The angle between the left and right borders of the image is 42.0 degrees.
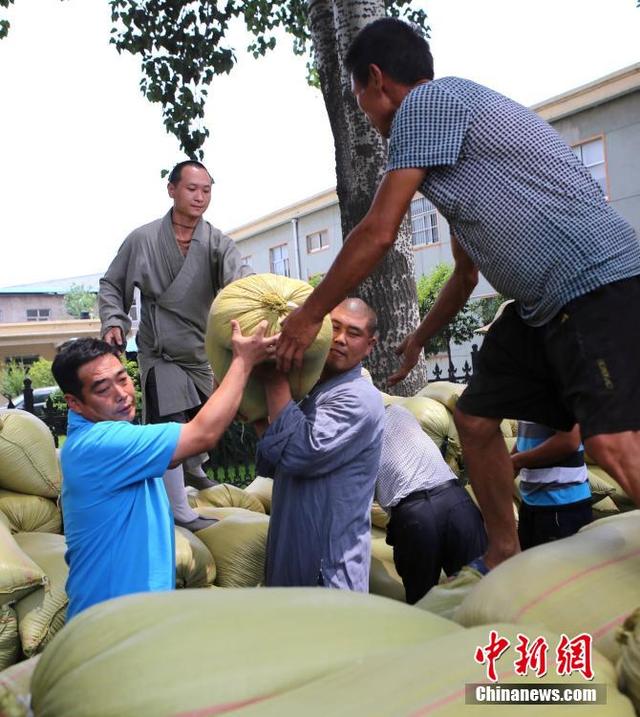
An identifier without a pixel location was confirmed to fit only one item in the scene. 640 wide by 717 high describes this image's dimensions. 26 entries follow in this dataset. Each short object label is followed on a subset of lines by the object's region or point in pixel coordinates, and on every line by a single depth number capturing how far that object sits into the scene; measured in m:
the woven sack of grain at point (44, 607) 3.03
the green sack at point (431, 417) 4.58
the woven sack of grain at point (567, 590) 1.44
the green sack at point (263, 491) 4.57
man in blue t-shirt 2.32
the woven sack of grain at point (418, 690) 1.04
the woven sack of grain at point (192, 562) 3.38
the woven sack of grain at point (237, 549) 3.61
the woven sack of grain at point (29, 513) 3.66
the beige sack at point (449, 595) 1.92
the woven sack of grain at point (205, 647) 1.06
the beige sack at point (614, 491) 5.15
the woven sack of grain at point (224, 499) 4.29
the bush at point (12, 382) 27.38
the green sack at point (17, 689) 1.23
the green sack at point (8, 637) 3.04
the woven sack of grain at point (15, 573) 3.00
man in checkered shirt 1.92
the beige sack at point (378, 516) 4.23
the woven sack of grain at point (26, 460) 3.69
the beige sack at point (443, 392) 4.85
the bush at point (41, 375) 27.39
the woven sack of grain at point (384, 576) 3.77
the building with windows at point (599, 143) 15.72
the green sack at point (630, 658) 1.16
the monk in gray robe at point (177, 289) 3.92
